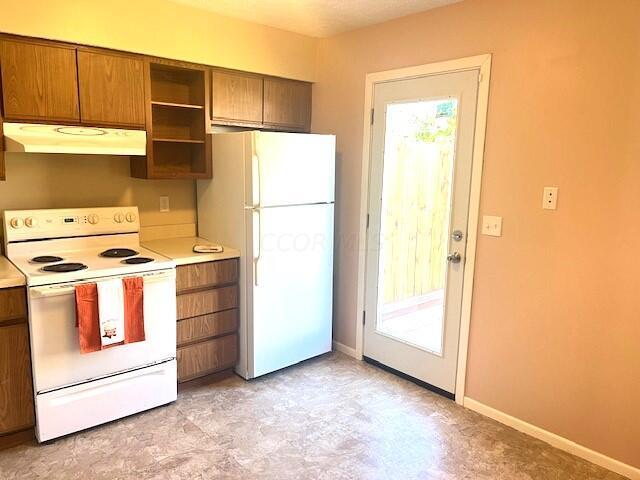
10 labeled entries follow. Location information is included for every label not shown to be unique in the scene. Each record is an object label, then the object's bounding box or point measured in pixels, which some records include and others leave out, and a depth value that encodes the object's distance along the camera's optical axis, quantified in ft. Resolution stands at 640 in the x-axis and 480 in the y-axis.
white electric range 7.48
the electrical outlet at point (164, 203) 10.80
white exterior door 8.96
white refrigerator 9.53
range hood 7.70
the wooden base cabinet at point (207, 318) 9.35
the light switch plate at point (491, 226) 8.40
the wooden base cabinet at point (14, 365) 7.33
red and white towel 7.58
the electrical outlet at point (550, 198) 7.63
